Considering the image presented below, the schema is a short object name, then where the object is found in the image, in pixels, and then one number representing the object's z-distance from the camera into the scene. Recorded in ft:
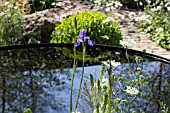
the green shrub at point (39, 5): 24.09
